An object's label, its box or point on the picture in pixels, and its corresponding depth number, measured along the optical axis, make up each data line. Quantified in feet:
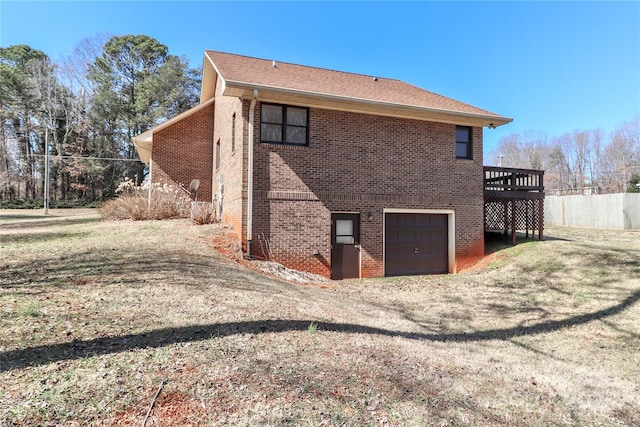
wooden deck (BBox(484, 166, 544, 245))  42.83
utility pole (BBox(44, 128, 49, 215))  84.64
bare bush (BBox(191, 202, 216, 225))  40.52
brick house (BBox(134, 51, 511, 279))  33.30
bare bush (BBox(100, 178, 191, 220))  46.11
